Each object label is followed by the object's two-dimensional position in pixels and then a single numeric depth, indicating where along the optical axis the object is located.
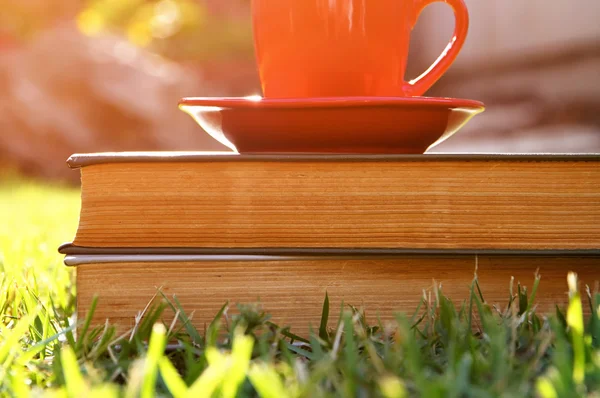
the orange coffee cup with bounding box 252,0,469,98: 0.88
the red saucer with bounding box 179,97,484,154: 0.82
